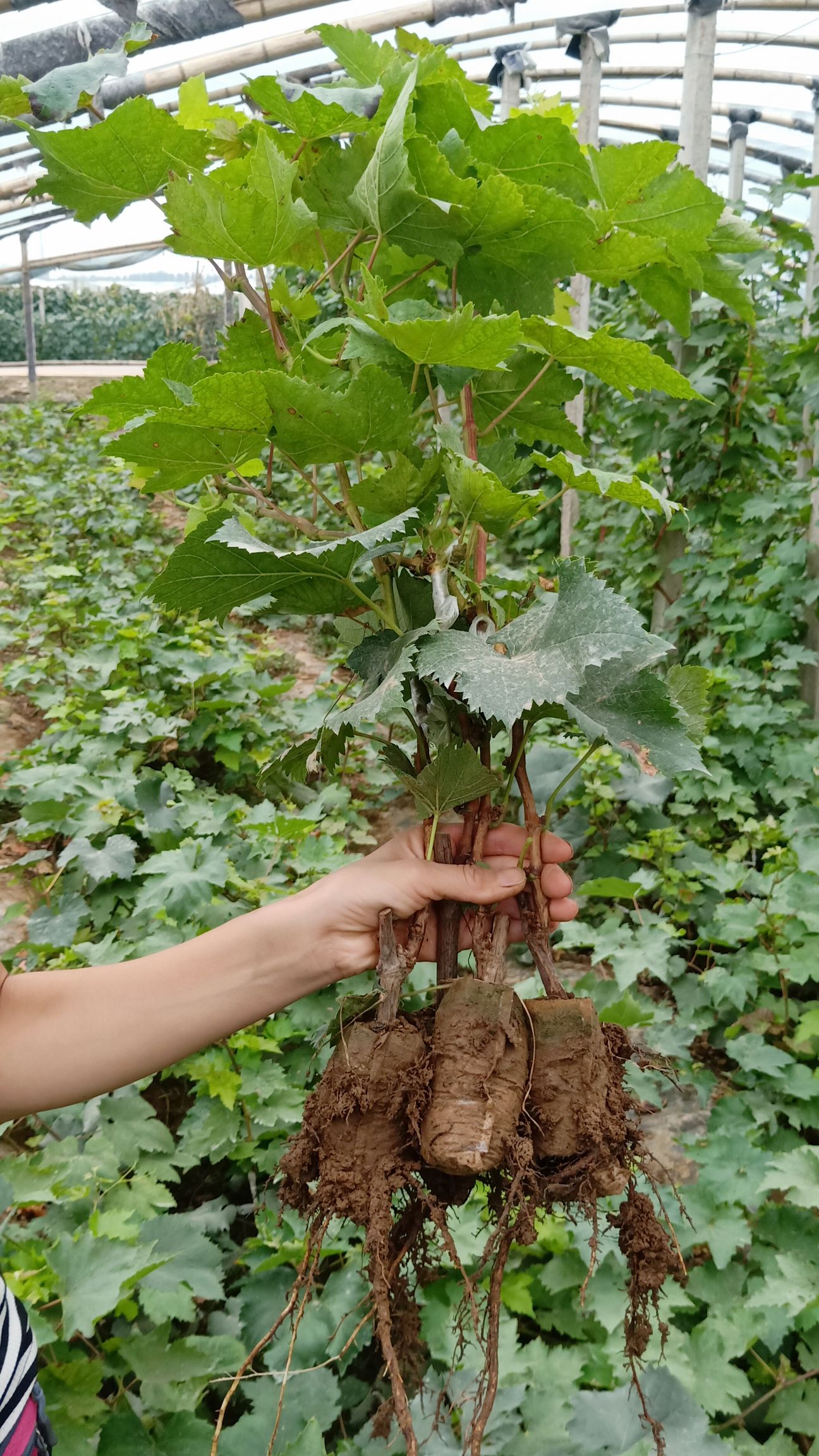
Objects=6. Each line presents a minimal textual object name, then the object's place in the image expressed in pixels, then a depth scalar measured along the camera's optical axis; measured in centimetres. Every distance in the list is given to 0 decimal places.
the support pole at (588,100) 489
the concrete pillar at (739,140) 905
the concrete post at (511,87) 600
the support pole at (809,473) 359
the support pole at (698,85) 398
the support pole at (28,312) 1330
